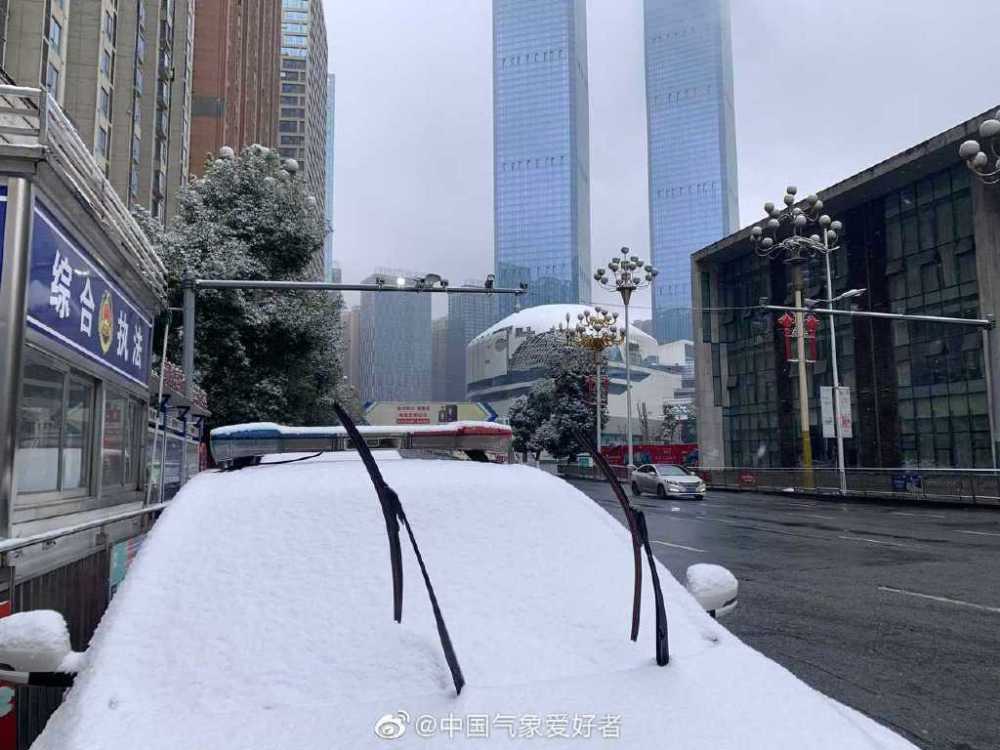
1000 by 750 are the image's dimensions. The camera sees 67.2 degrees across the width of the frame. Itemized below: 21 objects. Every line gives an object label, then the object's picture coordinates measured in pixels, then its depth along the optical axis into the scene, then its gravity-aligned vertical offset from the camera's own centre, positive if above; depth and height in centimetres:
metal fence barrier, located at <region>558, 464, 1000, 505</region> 2561 -159
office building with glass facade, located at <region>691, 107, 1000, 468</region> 3250 +575
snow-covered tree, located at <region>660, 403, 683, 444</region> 8362 +292
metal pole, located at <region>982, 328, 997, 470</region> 3070 +255
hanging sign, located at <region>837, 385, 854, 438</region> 3075 +133
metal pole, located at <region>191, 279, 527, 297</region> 1434 +320
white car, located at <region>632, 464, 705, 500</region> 2977 -148
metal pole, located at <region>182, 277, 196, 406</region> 1429 +248
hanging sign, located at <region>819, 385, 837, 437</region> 3152 +136
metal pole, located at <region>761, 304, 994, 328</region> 2014 +361
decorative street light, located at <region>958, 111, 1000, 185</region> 1706 +717
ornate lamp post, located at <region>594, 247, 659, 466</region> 3703 +846
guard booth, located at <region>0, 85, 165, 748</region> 410 +57
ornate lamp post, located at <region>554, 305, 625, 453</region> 4447 +660
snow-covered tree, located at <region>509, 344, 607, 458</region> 5962 +353
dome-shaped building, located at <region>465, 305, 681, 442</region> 10181 +1239
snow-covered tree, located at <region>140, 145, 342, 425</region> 2234 +516
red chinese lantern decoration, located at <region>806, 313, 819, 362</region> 3466 +520
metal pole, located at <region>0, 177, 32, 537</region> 442 +81
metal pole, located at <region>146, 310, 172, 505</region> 869 -39
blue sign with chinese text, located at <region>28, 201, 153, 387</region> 485 +114
